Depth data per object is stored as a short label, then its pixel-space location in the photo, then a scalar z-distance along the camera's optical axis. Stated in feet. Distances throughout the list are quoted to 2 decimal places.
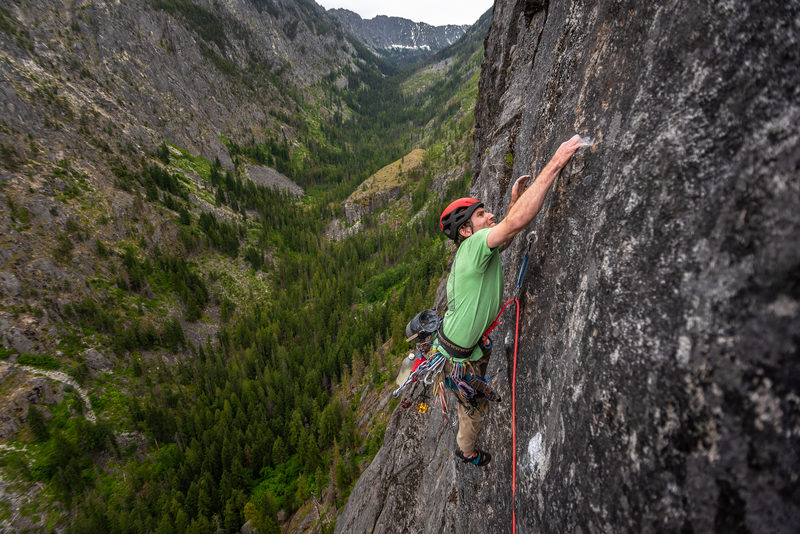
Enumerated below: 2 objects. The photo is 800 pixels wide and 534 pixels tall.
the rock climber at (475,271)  10.18
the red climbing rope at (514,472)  12.75
